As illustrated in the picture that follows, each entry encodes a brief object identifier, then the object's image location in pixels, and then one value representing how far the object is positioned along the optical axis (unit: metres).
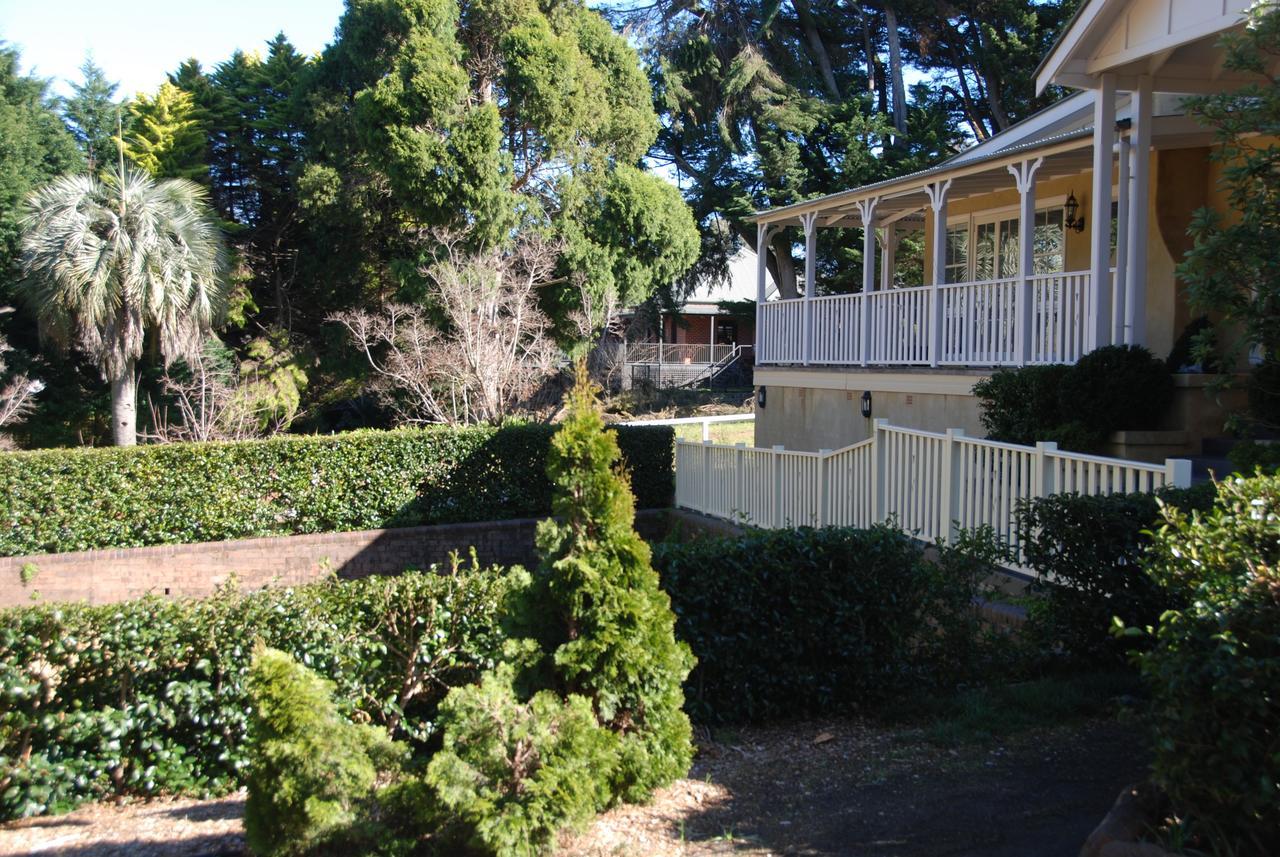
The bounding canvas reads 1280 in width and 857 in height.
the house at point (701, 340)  35.78
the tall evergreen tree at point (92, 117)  29.16
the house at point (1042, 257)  10.96
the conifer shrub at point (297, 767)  4.18
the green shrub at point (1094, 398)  10.12
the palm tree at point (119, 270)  19.22
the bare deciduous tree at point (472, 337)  21.33
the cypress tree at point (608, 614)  4.91
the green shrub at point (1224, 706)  3.45
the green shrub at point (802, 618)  6.48
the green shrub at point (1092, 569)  6.30
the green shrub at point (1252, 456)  7.32
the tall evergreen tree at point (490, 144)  23.59
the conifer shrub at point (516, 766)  4.08
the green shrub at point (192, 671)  5.80
